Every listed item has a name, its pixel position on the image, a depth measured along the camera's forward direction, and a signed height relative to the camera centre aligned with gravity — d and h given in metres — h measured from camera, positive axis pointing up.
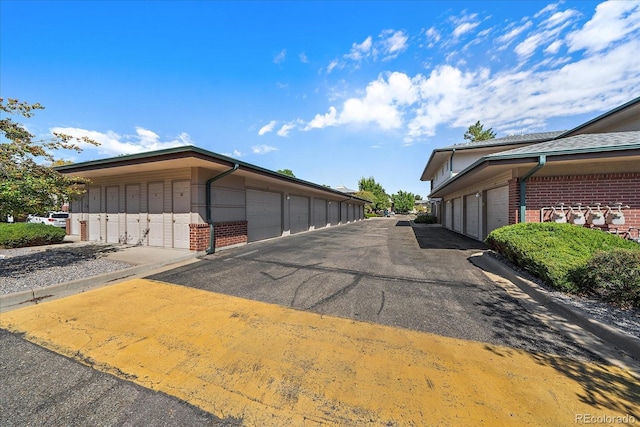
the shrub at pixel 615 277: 3.51 -0.99
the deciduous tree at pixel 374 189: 59.79 +6.17
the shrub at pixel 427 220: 26.59 -0.78
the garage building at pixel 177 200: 8.02 +0.53
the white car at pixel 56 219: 16.19 -0.35
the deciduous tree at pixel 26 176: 5.55 +0.96
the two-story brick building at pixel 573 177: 6.38 +1.11
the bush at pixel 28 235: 8.91 -0.82
